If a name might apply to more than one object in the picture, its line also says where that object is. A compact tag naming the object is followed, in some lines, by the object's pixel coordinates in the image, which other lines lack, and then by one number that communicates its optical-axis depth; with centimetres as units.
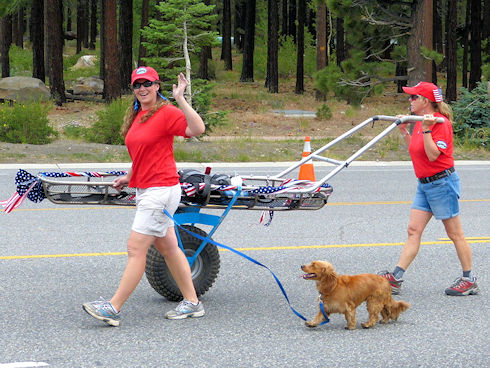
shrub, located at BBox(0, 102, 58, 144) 1894
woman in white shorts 544
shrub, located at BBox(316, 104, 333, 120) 3002
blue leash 581
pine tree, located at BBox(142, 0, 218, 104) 2064
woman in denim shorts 634
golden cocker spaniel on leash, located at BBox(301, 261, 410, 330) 548
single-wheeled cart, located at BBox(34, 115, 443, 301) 585
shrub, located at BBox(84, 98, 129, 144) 1967
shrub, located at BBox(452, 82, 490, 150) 2136
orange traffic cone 1094
